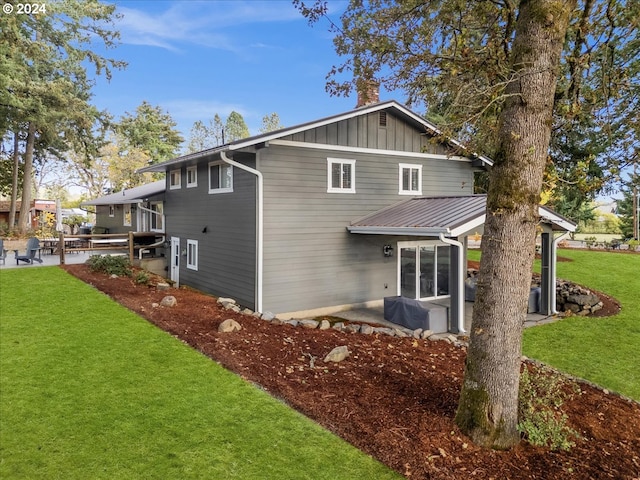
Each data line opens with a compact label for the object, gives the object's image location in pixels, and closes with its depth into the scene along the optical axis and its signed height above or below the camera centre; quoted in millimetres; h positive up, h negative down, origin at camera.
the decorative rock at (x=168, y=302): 9508 -1695
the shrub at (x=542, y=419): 4125 -1997
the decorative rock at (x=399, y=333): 8580 -2200
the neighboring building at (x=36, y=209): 34750 +1790
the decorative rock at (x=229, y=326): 7734 -1850
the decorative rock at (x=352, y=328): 8692 -2120
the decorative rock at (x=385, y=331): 8630 -2170
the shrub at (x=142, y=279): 11891 -1452
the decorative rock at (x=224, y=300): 10198 -1787
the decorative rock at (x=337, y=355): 6402 -1973
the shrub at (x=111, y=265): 13055 -1182
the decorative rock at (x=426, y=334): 8625 -2209
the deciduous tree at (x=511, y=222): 4086 +66
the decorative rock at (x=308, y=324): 8836 -2061
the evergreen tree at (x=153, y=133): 42606 +10481
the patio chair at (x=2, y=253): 15148 -907
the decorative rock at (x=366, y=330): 8559 -2116
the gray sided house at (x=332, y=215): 10227 +351
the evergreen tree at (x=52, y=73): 21312 +9110
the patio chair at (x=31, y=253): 14912 -907
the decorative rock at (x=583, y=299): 11867 -2042
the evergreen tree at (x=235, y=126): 48438 +12020
